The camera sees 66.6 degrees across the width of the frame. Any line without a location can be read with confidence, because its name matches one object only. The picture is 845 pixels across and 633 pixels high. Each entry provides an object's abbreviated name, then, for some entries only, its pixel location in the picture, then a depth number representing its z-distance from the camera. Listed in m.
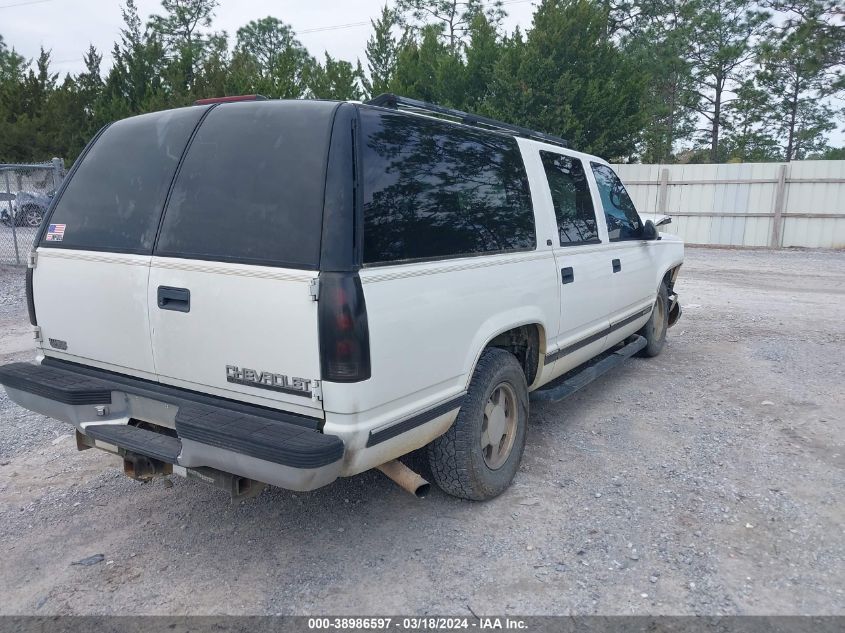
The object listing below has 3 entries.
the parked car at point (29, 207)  13.00
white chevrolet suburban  2.53
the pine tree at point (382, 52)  27.72
